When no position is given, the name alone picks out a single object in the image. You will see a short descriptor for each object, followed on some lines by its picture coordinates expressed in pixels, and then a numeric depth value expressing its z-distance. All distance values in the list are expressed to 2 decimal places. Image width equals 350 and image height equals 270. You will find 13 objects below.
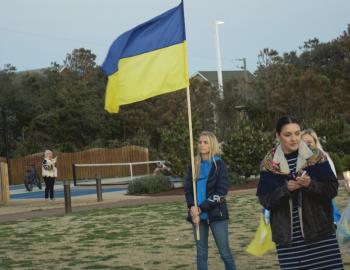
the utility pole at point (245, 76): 50.46
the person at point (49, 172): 22.67
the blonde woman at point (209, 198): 6.88
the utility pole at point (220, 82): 48.50
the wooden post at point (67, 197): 18.04
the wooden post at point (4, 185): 23.72
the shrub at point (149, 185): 24.39
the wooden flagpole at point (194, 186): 6.83
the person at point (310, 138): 5.84
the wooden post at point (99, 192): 21.75
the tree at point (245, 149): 24.42
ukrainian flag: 7.47
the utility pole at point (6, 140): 39.61
